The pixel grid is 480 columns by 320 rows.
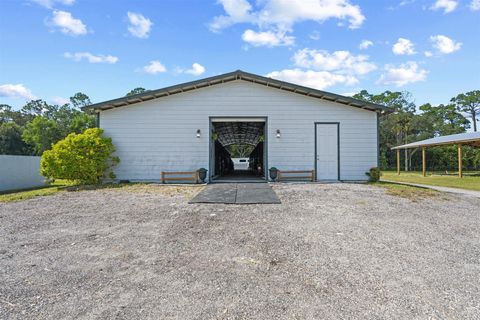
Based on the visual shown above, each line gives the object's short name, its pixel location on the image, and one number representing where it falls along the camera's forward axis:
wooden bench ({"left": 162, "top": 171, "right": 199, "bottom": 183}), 10.44
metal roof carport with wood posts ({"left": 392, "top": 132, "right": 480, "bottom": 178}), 14.36
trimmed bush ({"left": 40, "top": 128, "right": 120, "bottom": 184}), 9.29
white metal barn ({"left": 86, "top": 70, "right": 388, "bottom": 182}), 10.67
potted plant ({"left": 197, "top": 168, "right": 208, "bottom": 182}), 10.30
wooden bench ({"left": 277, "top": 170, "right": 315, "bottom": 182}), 10.59
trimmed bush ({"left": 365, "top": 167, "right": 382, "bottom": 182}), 10.43
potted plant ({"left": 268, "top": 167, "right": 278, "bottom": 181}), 10.44
